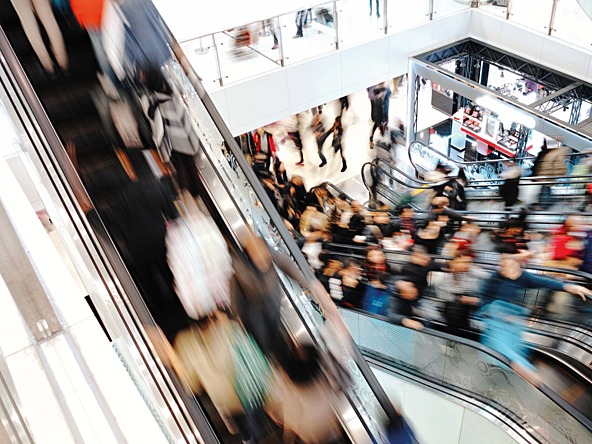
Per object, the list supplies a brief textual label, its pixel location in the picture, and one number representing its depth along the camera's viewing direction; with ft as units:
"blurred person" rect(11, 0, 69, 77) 12.16
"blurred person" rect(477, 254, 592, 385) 15.34
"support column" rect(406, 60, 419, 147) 36.46
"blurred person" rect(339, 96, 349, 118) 36.35
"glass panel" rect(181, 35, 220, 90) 27.70
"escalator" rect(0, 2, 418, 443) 8.55
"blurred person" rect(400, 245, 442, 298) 17.72
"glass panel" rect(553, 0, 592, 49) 31.60
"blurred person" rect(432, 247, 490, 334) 16.92
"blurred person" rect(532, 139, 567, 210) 28.07
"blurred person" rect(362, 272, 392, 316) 18.10
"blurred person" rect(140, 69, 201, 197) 11.36
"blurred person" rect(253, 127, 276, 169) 34.19
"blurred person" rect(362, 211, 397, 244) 22.97
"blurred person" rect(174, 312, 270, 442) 9.15
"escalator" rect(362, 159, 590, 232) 23.09
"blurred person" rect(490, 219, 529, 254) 20.39
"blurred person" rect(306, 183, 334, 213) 31.48
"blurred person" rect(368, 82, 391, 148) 37.81
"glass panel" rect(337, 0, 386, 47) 31.84
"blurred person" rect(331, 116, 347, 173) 37.45
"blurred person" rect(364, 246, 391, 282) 19.06
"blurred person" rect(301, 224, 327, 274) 20.51
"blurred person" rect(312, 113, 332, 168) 35.86
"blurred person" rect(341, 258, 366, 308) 18.70
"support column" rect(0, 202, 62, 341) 10.81
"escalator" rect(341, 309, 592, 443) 13.79
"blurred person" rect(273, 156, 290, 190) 36.84
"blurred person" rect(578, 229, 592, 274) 19.16
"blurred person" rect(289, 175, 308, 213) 30.99
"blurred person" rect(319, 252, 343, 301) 19.13
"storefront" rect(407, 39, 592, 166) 31.27
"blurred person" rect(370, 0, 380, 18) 32.99
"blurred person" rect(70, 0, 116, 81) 12.35
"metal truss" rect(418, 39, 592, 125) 31.65
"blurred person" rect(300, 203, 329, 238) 25.64
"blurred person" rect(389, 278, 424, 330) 17.57
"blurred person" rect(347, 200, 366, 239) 24.11
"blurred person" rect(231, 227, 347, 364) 9.73
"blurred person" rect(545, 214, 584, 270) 19.30
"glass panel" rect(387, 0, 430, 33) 33.83
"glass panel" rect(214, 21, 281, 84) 28.94
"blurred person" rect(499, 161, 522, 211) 26.16
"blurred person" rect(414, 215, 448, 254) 20.84
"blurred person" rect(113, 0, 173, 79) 11.63
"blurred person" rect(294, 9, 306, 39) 29.60
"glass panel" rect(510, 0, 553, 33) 33.42
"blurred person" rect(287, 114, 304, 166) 35.37
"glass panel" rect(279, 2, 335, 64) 29.81
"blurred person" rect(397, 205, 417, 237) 22.72
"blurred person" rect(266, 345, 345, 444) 9.29
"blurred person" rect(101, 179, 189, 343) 9.91
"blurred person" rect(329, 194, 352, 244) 24.32
